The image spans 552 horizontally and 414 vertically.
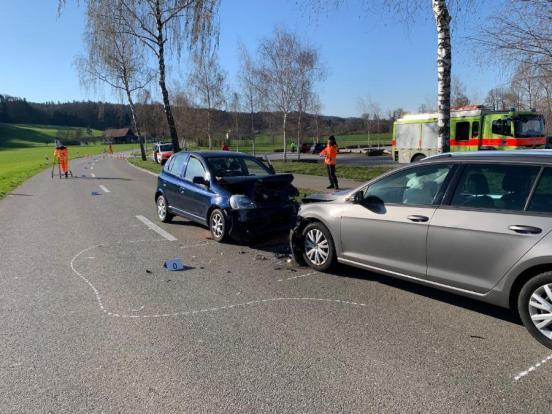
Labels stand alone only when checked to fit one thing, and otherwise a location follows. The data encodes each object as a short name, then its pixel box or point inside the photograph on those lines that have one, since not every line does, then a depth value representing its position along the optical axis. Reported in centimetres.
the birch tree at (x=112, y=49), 1975
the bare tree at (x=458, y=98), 4450
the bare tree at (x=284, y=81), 3044
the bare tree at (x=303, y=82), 3052
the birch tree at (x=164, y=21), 1894
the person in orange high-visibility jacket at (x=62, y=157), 2248
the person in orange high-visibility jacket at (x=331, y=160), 1477
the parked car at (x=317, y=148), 5303
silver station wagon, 376
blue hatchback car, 746
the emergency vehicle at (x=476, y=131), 1847
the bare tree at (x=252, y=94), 3209
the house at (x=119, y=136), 14038
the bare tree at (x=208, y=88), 3881
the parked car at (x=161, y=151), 3734
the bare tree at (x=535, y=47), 1120
